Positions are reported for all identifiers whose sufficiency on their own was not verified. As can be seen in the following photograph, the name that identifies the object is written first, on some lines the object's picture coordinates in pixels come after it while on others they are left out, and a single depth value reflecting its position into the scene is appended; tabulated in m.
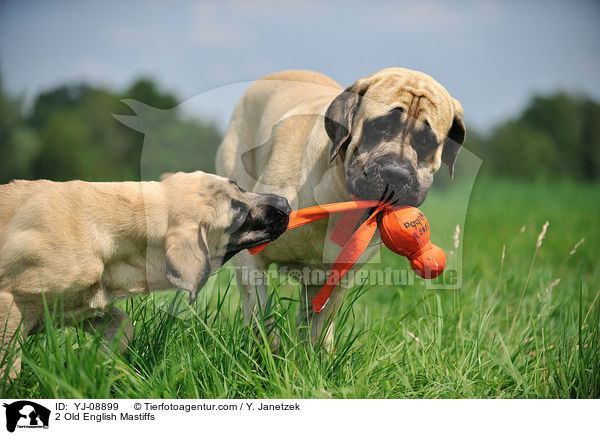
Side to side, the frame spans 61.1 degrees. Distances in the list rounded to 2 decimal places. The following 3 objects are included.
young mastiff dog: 2.53
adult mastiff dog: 2.86
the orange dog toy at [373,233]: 2.74
